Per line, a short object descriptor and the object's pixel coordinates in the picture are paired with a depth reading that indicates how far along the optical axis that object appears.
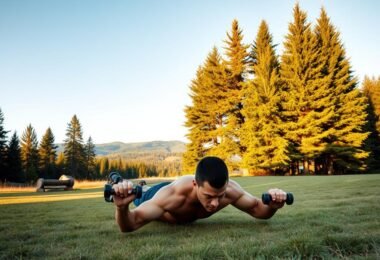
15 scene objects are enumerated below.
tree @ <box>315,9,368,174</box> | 25.81
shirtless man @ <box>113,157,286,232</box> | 2.67
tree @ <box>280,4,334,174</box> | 25.42
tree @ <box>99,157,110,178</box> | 78.18
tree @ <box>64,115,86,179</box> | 51.66
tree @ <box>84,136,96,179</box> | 56.69
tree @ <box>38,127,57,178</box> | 50.66
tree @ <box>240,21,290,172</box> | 25.06
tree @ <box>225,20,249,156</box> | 29.58
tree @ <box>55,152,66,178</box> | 52.53
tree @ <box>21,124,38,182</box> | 48.84
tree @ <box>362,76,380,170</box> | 29.41
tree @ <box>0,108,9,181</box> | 38.83
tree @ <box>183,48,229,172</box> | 31.32
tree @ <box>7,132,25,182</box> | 39.78
